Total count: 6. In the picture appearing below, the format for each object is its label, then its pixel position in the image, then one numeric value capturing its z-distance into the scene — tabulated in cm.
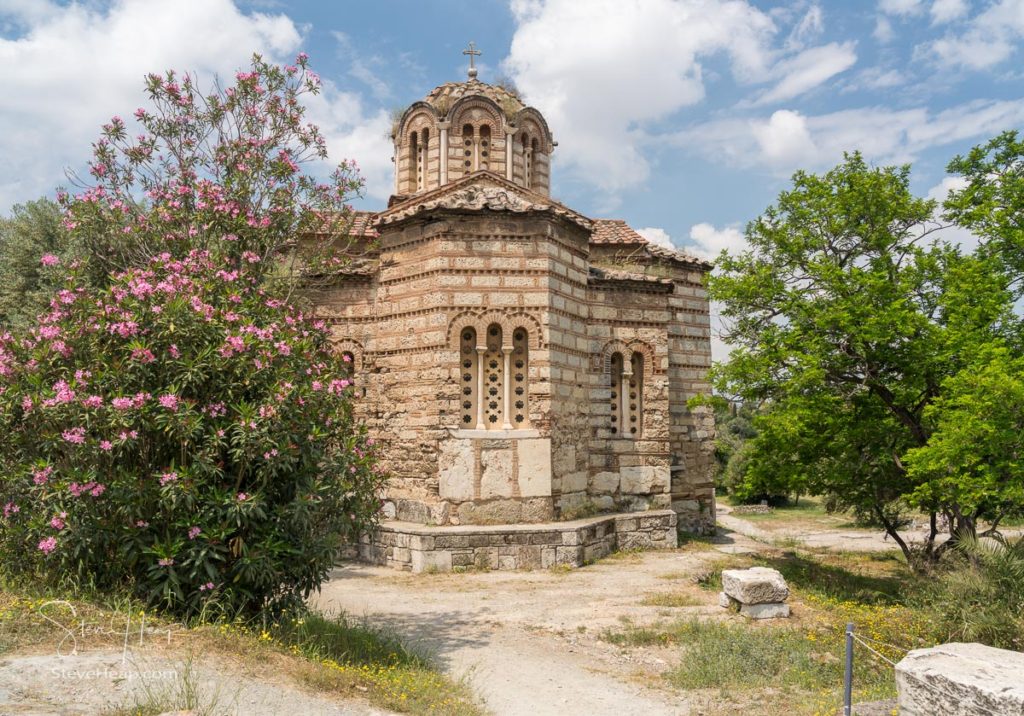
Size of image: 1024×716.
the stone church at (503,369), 1181
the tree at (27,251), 1554
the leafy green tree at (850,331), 986
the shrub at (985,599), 736
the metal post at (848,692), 507
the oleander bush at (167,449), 579
